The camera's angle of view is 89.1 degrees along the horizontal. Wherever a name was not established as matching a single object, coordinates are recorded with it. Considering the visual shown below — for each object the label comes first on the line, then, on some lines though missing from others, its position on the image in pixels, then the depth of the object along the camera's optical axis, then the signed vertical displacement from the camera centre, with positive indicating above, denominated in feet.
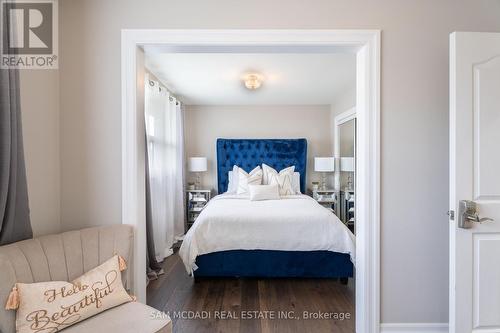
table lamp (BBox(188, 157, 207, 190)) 15.37 -0.04
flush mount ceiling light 10.99 +3.64
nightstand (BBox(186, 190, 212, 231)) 15.36 -2.39
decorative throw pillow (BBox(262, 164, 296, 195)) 14.49 -0.90
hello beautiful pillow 3.88 -2.23
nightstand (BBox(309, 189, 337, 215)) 15.15 -2.12
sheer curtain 10.57 -0.09
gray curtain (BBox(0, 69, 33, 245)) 4.24 -0.04
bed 8.60 -2.82
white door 4.98 -0.09
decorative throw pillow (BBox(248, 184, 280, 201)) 13.01 -1.53
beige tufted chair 4.02 -1.76
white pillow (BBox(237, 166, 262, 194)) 14.48 -0.93
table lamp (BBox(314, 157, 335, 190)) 15.19 -0.10
